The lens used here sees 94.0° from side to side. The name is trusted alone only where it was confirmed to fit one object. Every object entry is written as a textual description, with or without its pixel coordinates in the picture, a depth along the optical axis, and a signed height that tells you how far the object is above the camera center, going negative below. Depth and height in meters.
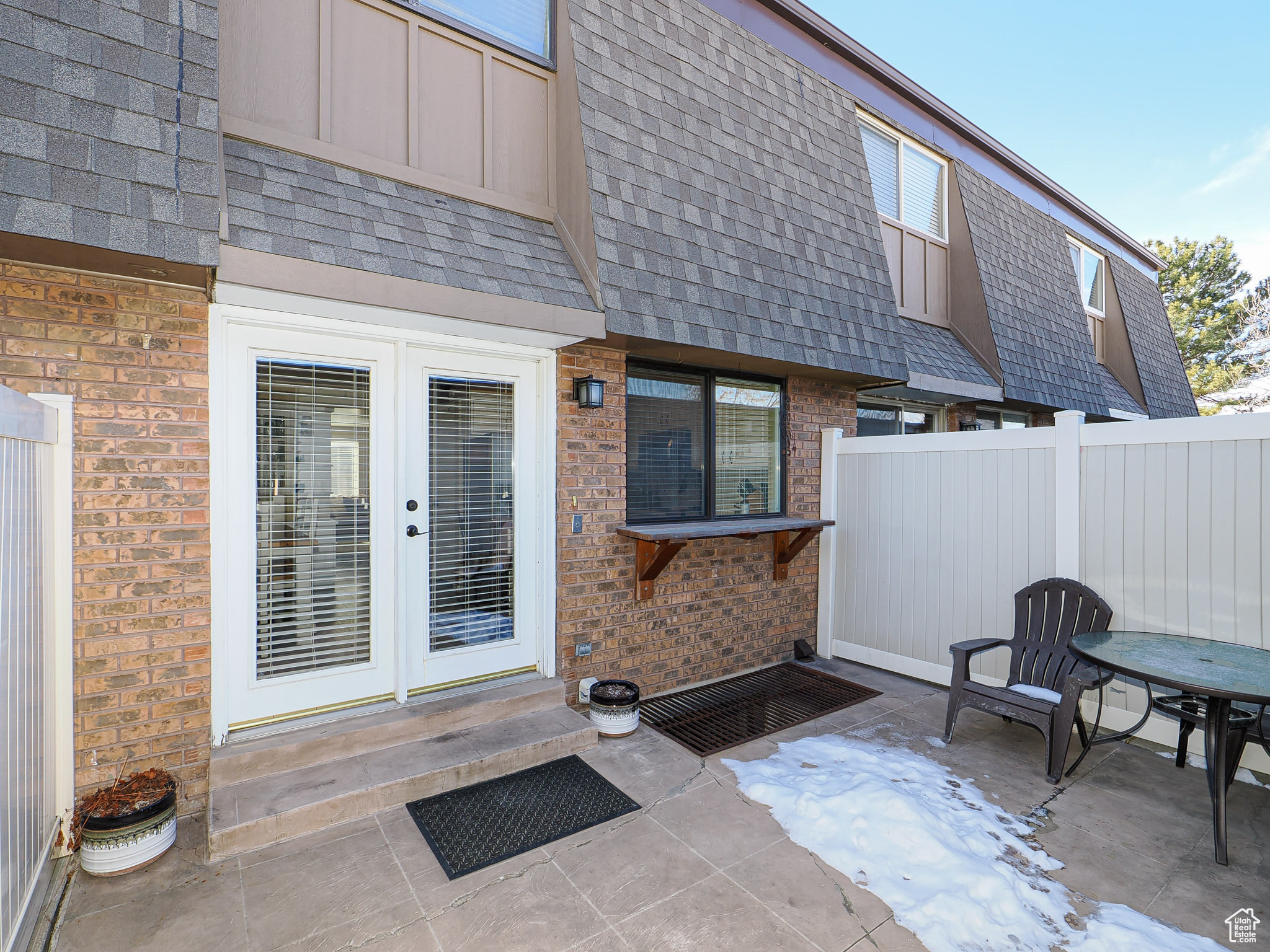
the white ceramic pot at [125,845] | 2.37 -1.52
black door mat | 2.59 -1.65
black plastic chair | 3.23 -1.18
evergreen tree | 17.06 +4.96
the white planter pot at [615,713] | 3.68 -1.50
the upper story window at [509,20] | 3.71 +2.95
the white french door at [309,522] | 3.05 -0.27
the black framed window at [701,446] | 4.44 +0.22
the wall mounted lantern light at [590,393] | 3.88 +0.52
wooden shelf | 3.99 -0.43
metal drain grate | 3.83 -1.70
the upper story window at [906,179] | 6.45 +3.36
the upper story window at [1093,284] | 9.20 +2.98
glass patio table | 2.57 -0.93
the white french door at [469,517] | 3.55 -0.28
